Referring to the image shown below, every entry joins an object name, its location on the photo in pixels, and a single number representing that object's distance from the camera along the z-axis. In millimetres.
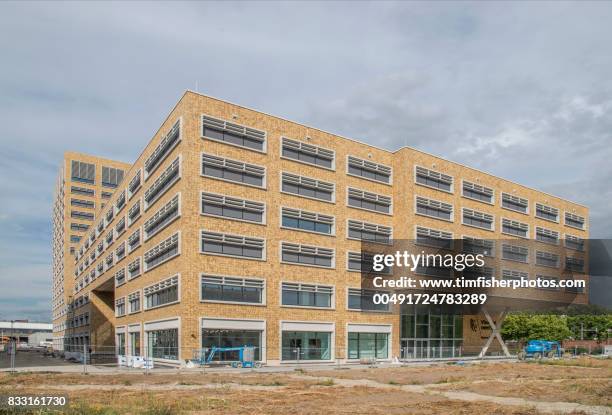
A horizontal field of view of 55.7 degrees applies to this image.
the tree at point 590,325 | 77188
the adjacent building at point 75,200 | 135625
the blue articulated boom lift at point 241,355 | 45594
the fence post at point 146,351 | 43697
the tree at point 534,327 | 69438
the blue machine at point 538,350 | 60500
